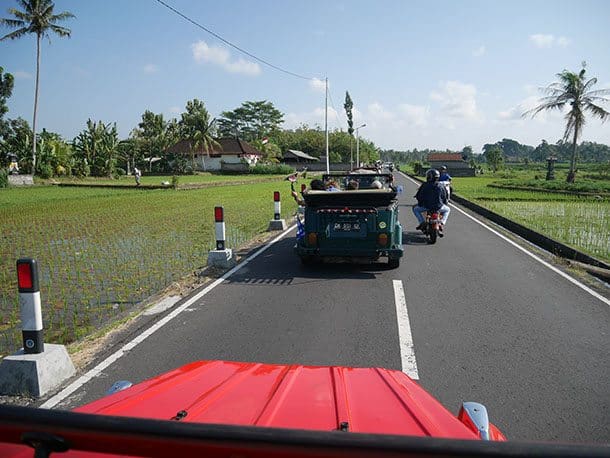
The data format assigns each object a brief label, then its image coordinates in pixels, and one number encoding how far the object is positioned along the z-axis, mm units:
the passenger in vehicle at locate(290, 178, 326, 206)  9324
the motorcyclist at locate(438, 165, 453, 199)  15375
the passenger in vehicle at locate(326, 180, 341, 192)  10047
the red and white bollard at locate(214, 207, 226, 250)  8344
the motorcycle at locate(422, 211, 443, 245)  10859
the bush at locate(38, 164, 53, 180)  38594
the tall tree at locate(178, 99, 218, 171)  59781
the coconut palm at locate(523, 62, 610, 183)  39531
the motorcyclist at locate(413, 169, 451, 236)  11039
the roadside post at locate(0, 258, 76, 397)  3875
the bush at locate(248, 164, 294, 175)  59906
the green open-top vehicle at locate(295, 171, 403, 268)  7793
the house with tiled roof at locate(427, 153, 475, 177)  79106
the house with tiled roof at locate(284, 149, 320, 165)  79188
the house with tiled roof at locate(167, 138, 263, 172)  64812
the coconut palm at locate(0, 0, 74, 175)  38188
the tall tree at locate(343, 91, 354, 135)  98438
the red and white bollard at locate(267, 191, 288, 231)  13259
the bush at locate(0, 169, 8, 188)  33344
